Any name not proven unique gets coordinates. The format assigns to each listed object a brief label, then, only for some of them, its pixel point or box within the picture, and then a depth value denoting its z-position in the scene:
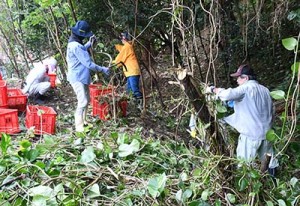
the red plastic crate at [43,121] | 4.16
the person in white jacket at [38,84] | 5.55
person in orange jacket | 5.67
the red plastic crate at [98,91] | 4.90
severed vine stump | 1.80
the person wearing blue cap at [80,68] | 4.19
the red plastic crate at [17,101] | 4.83
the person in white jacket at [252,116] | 3.42
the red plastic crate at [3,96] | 4.58
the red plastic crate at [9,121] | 3.98
